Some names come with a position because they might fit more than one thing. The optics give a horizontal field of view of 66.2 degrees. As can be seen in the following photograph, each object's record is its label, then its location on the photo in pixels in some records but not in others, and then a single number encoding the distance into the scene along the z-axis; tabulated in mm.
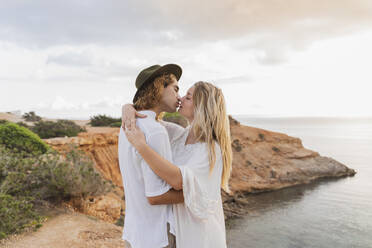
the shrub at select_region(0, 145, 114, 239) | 5539
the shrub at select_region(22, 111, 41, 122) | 29688
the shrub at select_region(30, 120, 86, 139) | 15297
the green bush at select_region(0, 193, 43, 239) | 5301
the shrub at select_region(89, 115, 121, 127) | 22922
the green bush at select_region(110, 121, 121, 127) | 21375
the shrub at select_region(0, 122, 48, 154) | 9641
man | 1690
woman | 1668
